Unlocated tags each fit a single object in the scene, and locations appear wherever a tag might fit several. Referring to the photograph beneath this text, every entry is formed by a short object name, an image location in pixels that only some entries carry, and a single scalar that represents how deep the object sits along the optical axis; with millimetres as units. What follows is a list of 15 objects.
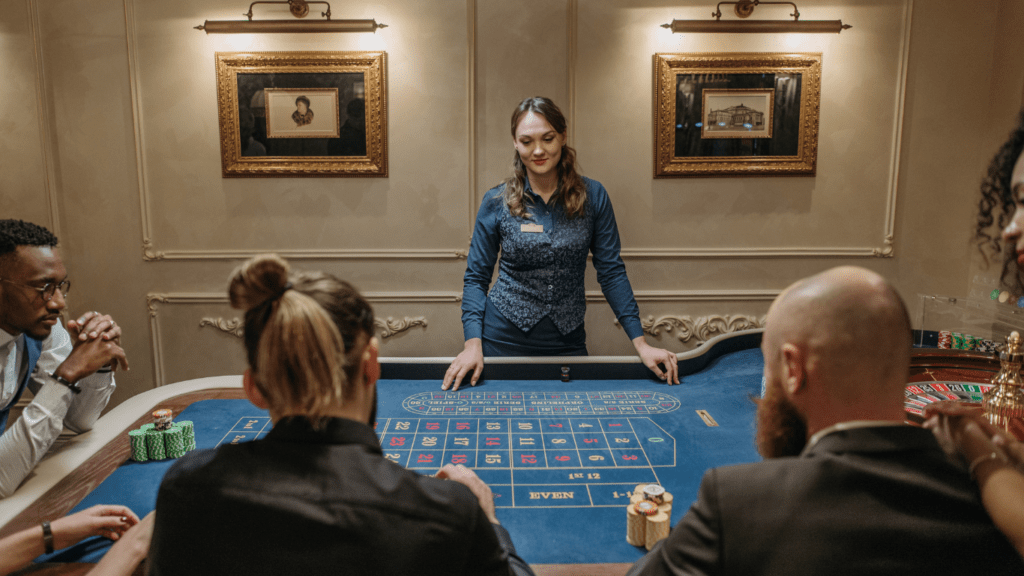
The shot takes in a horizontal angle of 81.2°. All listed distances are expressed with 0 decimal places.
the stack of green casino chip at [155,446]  1631
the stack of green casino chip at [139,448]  1622
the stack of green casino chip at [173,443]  1636
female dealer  2545
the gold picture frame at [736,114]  3826
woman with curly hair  1004
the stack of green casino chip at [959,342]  2596
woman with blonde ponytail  827
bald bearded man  800
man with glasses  1557
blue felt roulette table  1354
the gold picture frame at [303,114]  3791
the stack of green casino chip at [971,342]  2586
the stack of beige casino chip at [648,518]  1236
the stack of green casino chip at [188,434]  1682
